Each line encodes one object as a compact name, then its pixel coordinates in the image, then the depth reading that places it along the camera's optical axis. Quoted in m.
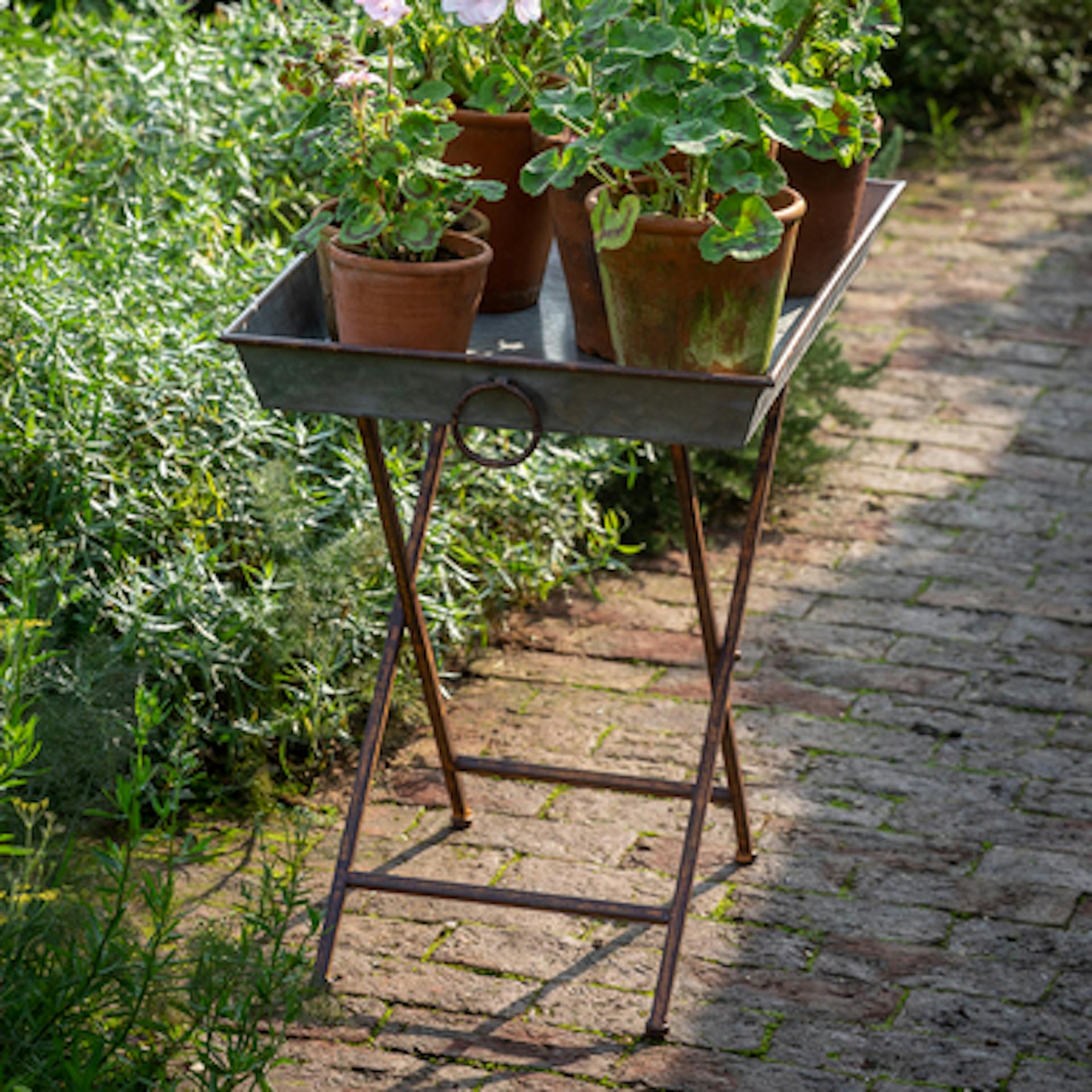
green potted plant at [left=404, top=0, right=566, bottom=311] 5.21
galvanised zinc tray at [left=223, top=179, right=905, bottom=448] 4.55
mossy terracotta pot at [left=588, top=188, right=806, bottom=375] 4.57
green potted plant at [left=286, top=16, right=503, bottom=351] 4.74
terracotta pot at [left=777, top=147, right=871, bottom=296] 5.43
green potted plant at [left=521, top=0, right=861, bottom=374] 4.37
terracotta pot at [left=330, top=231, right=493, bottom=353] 4.70
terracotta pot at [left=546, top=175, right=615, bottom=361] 5.02
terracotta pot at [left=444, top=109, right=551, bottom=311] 5.35
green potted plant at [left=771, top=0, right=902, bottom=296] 4.80
